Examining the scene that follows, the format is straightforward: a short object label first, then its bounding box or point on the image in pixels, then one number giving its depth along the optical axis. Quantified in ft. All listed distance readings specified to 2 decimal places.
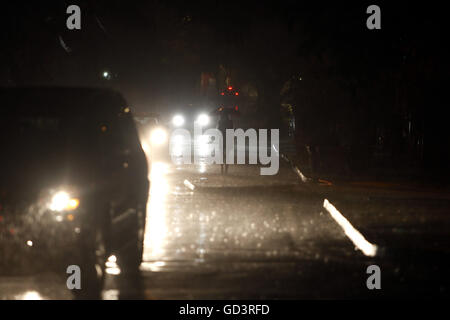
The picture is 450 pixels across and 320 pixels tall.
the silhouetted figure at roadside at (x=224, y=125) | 202.91
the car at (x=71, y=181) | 60.05
